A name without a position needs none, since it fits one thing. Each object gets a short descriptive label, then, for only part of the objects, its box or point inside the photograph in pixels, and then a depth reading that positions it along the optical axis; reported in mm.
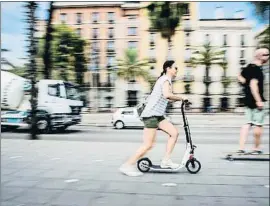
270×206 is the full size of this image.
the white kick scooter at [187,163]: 1831
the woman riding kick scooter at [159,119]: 1700
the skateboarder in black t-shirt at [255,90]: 1715
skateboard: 1947
